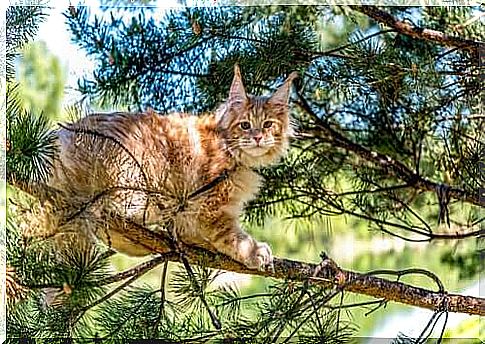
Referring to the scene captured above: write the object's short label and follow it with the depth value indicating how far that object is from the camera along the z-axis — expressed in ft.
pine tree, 13.61
